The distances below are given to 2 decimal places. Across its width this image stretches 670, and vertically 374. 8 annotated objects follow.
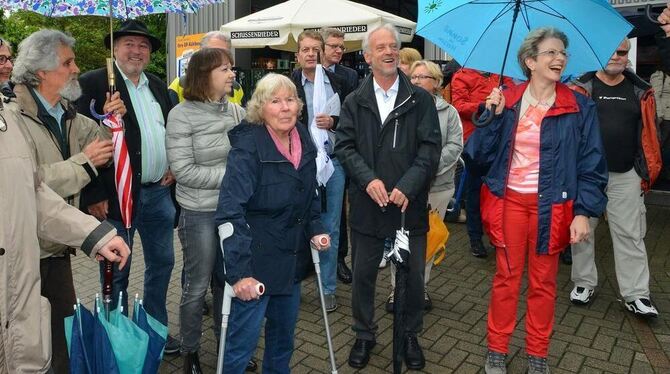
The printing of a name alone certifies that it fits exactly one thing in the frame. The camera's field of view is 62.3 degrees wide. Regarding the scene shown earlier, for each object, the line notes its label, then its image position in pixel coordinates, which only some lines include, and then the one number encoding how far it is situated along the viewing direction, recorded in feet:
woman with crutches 9.09
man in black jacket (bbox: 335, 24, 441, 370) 11.78
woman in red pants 11.00
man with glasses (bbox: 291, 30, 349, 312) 15.08
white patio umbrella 26.25
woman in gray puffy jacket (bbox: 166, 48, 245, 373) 11.07
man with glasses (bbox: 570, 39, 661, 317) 14.71
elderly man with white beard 9.28
